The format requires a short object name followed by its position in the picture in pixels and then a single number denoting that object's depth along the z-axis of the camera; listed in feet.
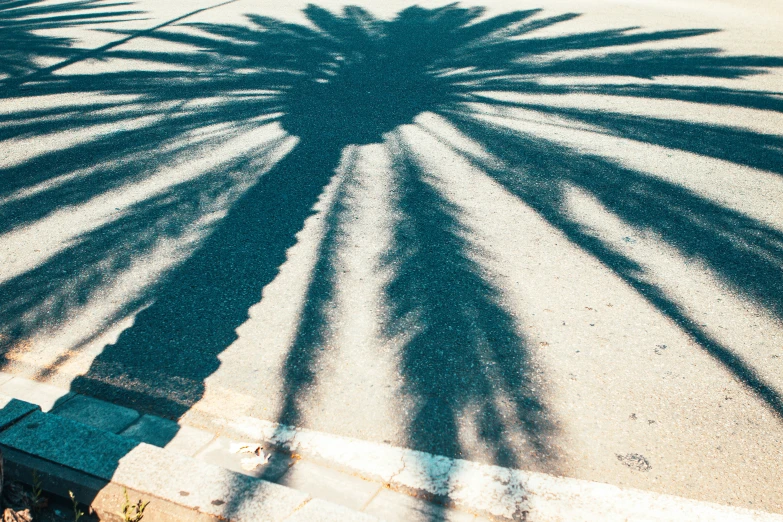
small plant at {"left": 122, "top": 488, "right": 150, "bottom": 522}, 8.24
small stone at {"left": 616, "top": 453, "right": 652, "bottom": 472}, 9.22
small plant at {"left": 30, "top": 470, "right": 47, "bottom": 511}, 8.55
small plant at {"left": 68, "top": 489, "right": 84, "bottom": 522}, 8.29
